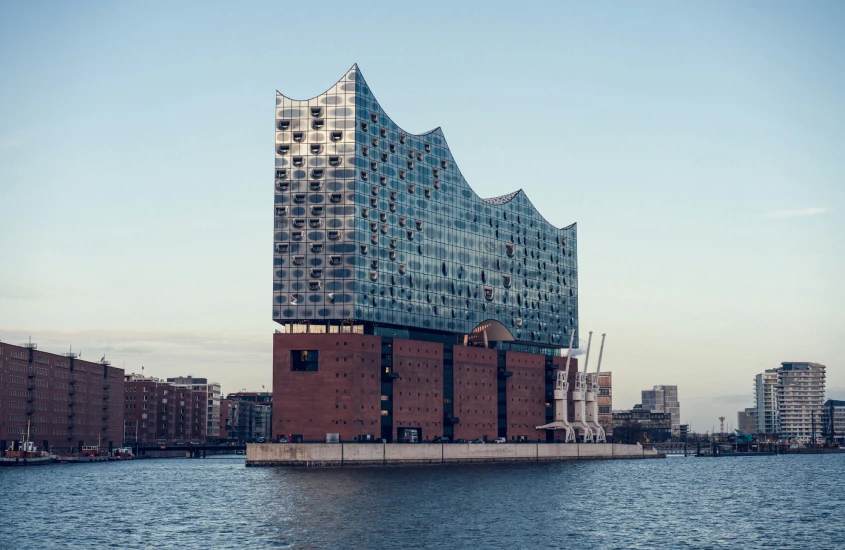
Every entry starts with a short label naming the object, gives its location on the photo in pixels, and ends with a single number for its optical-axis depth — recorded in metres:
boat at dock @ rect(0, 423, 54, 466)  187.38
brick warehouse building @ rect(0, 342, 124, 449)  195.82
